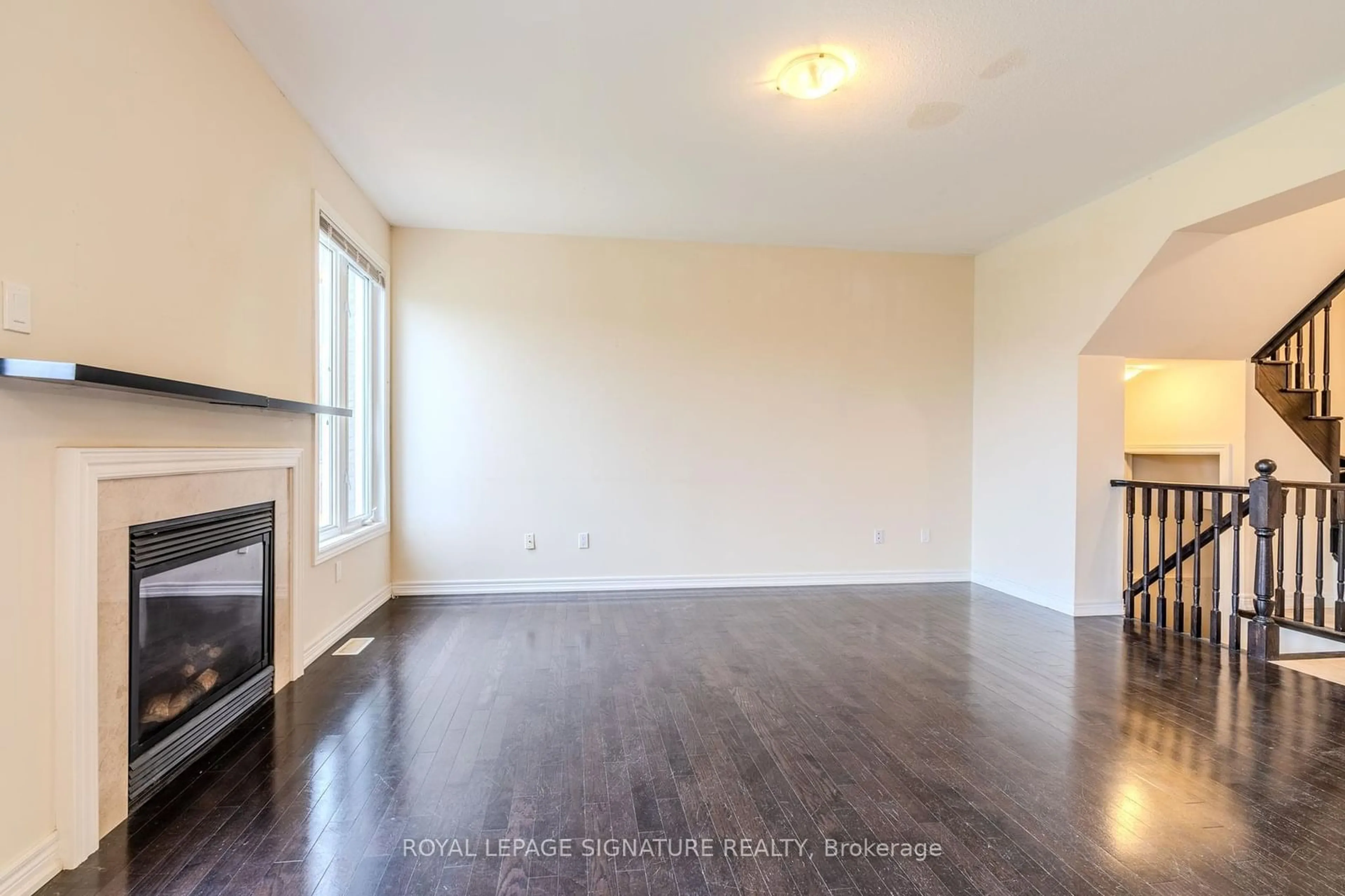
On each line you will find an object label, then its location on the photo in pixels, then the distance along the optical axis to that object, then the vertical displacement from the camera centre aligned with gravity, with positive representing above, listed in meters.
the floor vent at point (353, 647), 3.42 -1.17
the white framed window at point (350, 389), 3.63 +0.35
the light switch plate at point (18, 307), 1.49 +0.32
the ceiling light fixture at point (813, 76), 2.57 +1.58
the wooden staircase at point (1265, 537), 3.47 -0.59
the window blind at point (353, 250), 3.49 +1.20
